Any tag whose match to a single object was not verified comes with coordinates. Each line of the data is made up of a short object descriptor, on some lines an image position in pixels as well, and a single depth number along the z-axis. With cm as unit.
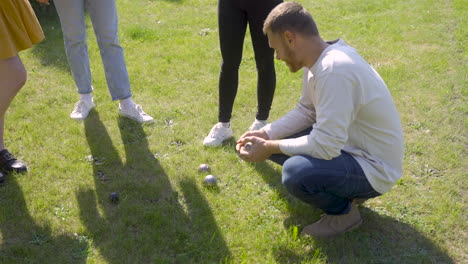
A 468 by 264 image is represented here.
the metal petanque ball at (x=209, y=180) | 364
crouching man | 263
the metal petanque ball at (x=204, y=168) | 381
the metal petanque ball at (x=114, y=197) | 345
